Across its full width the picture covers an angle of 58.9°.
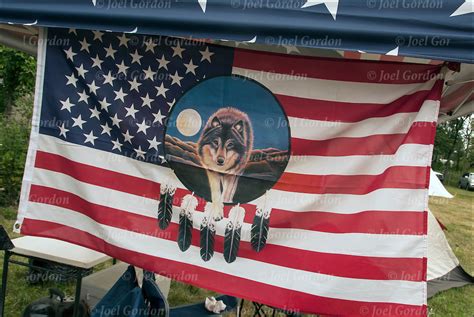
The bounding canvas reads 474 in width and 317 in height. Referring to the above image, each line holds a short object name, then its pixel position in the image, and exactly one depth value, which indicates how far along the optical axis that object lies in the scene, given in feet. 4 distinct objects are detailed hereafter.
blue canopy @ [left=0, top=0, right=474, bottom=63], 6.23
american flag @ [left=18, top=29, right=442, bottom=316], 7.74
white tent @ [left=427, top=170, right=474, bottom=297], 20.20
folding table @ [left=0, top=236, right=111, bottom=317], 10.04
